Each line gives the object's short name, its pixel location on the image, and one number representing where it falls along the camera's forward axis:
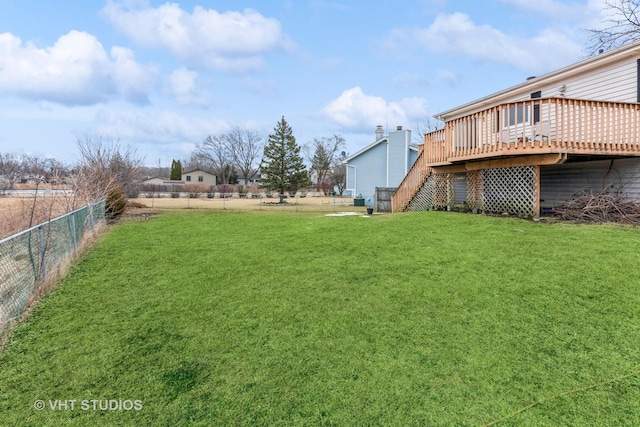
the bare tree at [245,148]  65.69
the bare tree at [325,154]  58.81
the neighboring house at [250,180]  70.03
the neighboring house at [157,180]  63.83
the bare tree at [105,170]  10.13
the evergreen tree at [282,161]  31.55
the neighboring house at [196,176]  65.38
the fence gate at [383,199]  17.11
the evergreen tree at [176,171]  65.62
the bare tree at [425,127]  37.38
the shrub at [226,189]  47.31
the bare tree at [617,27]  13.32
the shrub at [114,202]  12.19
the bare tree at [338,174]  51.41
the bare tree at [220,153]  65.06
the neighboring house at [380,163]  24.91
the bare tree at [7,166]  27.84
